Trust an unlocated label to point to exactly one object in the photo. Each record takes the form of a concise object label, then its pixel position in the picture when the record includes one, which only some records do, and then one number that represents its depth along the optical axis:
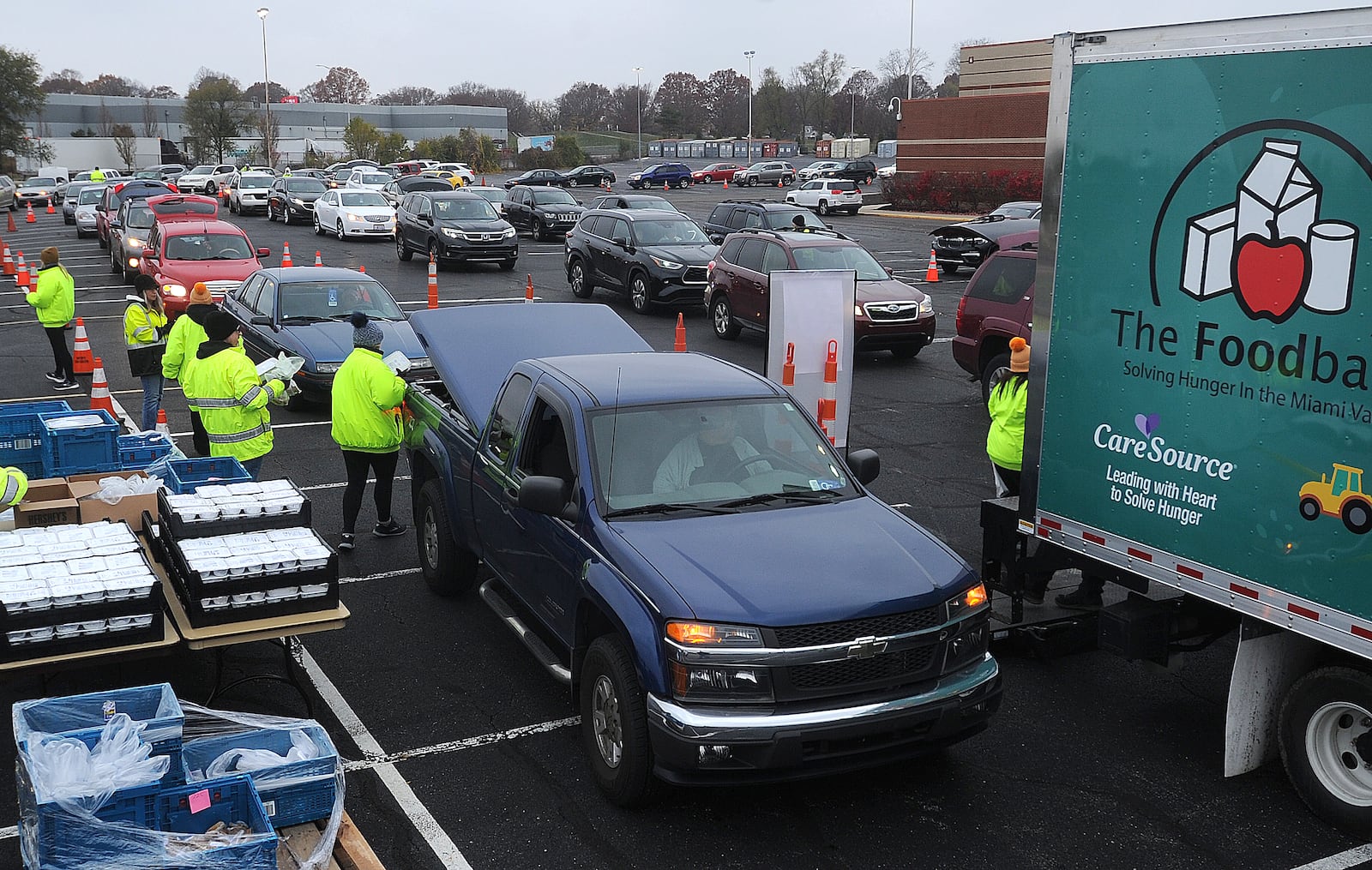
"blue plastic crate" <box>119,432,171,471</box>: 8.69
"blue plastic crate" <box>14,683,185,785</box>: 4.60
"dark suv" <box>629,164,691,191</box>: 68.62
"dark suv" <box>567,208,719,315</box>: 21.98
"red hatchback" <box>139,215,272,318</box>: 19.05
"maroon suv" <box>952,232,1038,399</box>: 13.42
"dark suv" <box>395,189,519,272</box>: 27.94
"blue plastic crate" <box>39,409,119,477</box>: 8.14
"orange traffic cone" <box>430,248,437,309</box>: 22.03
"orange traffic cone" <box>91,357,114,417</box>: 12.73
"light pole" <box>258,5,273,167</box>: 78.48
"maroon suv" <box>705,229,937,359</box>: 17.45
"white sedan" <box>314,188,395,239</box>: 35.69
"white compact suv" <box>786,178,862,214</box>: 50.56
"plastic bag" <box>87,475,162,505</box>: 7.36
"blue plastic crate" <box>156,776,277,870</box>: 4.18
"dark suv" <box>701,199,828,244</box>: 26.25
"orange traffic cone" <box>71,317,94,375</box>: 14.86
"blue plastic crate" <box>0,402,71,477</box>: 8.39
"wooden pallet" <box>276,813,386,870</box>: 4.66
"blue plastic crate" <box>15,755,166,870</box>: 4.14
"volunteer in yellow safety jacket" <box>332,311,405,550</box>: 8.85
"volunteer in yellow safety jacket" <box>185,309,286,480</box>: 8.64
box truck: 5.08
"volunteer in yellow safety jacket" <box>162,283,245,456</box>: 10.23
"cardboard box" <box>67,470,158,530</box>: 7.37
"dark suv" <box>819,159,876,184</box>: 71.31
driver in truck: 6.27
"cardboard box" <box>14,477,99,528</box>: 7.18
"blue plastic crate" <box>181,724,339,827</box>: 4.80
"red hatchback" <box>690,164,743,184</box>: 74.88
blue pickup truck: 5.14
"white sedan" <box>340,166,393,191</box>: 45.46
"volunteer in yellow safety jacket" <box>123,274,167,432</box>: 12.00
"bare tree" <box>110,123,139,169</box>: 97.94
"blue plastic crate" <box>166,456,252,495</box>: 7.86
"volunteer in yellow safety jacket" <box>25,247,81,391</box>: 14.70
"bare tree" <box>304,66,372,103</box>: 178.12
